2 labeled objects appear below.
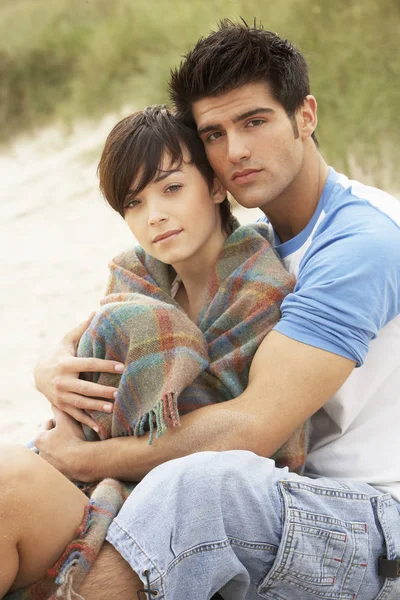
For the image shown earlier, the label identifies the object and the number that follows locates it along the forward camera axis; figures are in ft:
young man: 14.43
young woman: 14.10
